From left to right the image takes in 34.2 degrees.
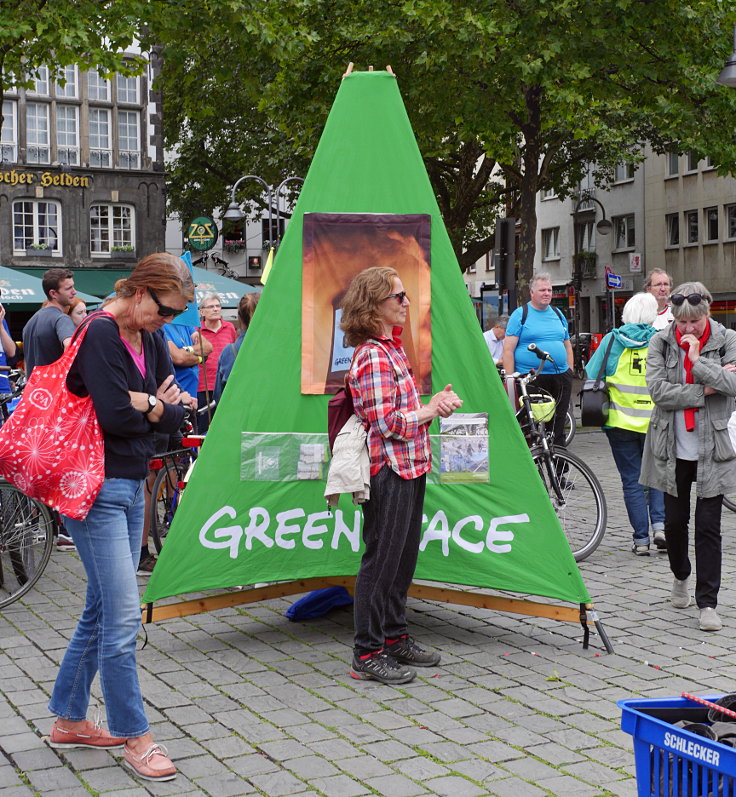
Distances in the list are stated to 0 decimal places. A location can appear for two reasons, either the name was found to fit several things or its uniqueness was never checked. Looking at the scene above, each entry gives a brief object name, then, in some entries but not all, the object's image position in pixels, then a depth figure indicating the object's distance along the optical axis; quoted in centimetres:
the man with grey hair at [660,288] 959
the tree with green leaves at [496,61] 1723
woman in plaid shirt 529
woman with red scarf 645
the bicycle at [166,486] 821
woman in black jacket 412
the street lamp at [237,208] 3041
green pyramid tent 602
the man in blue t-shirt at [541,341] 1028
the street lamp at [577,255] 3885
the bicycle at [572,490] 841
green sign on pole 2928
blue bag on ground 660
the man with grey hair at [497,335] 1644
